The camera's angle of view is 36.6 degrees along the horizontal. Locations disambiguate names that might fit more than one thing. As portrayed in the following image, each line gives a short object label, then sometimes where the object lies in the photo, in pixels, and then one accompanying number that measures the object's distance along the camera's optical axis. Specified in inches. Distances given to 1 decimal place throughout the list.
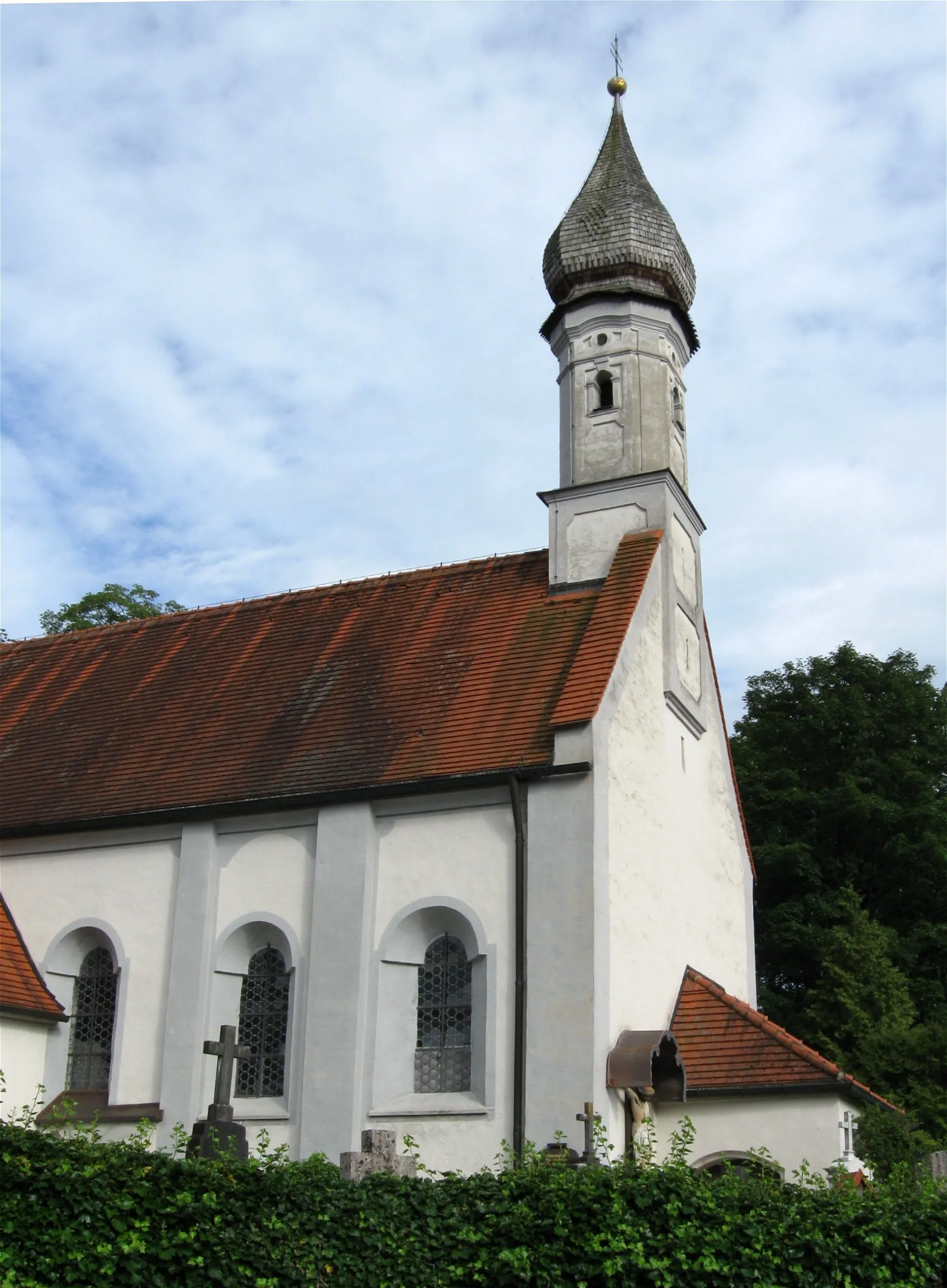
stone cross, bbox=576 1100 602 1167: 469.7
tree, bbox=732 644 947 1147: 950.4
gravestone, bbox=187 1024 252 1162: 446.6
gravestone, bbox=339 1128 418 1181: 399.9
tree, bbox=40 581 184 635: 1210.6
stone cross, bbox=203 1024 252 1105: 489.4
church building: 582.6
